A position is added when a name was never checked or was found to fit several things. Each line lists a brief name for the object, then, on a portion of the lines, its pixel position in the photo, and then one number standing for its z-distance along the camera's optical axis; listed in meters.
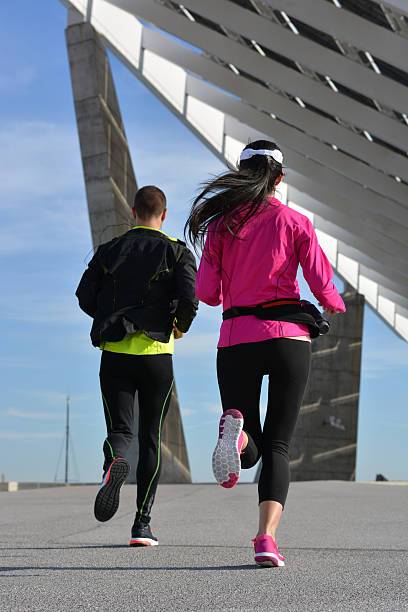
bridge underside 12.48
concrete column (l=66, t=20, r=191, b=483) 15.76
